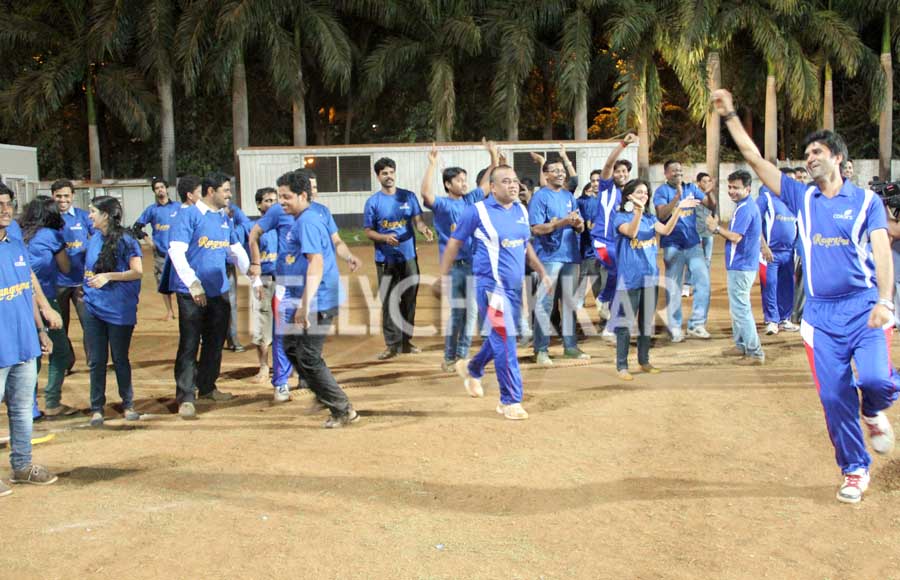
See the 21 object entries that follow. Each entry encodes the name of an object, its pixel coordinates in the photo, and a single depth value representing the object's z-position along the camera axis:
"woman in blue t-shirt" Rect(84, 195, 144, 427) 7.72
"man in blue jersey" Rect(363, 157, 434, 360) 10.44
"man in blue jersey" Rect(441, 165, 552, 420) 7.46
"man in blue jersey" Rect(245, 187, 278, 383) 9.34
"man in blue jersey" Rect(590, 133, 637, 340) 10.38
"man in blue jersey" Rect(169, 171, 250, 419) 7.88
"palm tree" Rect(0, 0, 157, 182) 30.14
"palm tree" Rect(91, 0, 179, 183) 28.73
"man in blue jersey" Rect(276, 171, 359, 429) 7.31
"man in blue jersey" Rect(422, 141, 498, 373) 9.41
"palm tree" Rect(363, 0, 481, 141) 29.80
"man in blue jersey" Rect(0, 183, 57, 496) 5.97
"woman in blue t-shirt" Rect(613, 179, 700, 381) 8.92
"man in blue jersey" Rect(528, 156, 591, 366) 9.59
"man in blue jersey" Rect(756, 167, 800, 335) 10.71
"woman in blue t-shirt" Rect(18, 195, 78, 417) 8.25
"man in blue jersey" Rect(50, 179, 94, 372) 9.21
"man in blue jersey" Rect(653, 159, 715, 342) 10.90
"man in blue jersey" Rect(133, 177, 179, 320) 12.03
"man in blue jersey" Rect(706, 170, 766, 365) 9.55
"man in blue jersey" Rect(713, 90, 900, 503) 5.32
